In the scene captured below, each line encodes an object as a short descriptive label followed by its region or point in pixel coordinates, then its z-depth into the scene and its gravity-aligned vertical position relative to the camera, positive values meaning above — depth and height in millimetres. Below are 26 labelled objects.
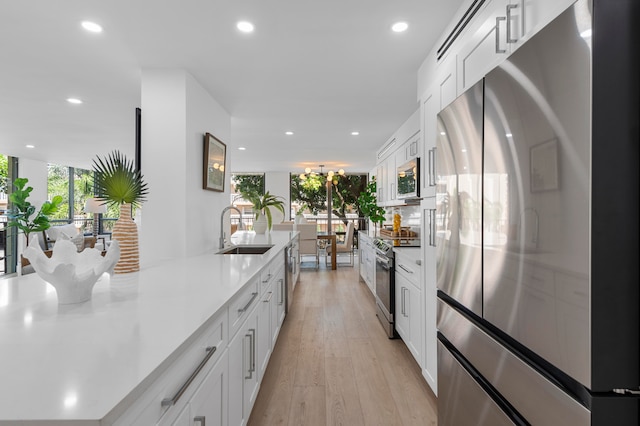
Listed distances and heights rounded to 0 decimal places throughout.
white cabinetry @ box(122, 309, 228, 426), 751 -451
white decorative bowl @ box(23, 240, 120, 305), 1219 -202
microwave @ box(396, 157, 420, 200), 3264 +380
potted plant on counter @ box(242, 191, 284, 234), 4514 +55
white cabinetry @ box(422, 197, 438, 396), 2168 -495
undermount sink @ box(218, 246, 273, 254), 3516 -358
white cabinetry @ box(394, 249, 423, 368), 2521 -718
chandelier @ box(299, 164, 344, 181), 7416 +1093
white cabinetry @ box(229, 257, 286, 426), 1497 -706
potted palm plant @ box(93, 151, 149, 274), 1871 +94
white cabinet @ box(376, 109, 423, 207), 3570 +768
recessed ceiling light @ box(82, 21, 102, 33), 2006 +1133
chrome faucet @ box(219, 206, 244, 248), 3253 -161
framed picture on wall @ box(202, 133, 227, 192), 3051 +501
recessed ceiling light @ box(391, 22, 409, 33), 1996 +1130
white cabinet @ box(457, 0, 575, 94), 1118 +726
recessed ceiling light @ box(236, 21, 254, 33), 1991 +1130
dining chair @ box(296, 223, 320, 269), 6828 -505
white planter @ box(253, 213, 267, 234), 4914 -133
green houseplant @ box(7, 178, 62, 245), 6176 +63
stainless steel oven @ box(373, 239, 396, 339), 3242 -715
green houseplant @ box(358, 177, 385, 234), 5410 +152
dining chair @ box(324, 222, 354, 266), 7158 -637
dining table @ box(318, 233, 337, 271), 7008 -778
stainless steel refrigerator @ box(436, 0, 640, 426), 722 -30
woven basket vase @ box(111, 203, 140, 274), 1875 -143
